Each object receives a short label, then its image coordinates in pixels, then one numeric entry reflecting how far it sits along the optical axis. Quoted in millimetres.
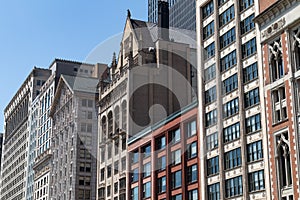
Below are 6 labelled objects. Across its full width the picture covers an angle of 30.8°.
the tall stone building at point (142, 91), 88500
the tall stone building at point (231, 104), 57719
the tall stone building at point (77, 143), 107625
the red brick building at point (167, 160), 70062
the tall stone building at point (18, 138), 153500
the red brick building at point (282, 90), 51688
